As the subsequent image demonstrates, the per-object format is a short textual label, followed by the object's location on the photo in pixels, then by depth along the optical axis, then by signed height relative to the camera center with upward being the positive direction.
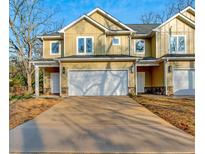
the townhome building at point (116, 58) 11.88 +1.55
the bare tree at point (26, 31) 18.19 +5.74
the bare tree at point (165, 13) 22.57 +10.53
